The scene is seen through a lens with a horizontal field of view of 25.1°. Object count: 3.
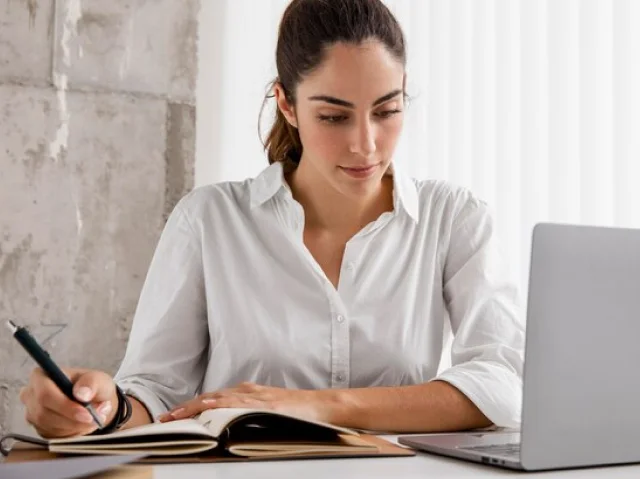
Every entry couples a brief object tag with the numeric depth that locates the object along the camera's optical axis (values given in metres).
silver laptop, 1.33
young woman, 1.92
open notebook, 1.43
